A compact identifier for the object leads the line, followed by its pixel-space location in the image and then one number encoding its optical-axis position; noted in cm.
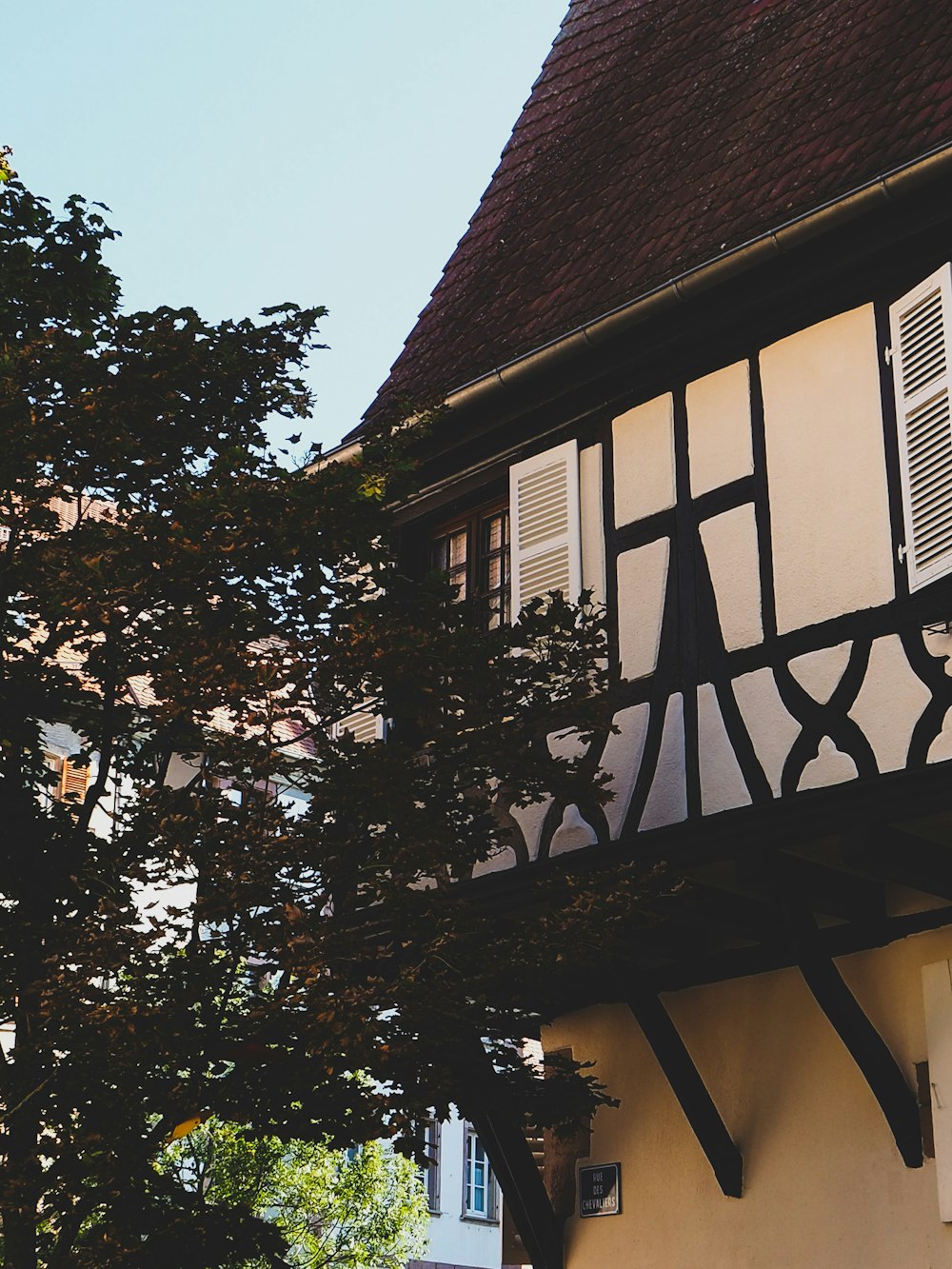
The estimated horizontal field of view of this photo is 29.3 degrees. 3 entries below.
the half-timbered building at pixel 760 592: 810
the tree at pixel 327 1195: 1773
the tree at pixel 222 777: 688
